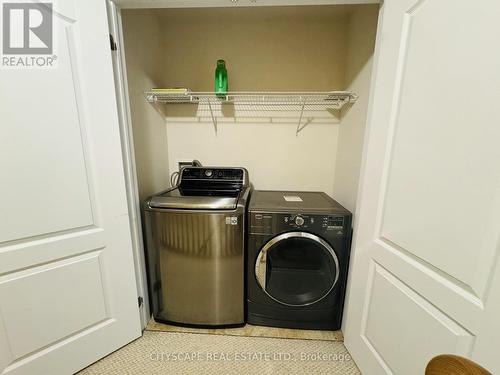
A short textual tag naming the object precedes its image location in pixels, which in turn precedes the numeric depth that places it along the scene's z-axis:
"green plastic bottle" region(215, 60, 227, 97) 1.63
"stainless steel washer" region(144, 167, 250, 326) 1.32
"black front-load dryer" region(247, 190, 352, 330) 1.34
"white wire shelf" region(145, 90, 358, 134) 1.55
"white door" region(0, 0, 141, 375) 0.92
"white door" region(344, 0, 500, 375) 0.61
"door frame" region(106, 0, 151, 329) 1.14
